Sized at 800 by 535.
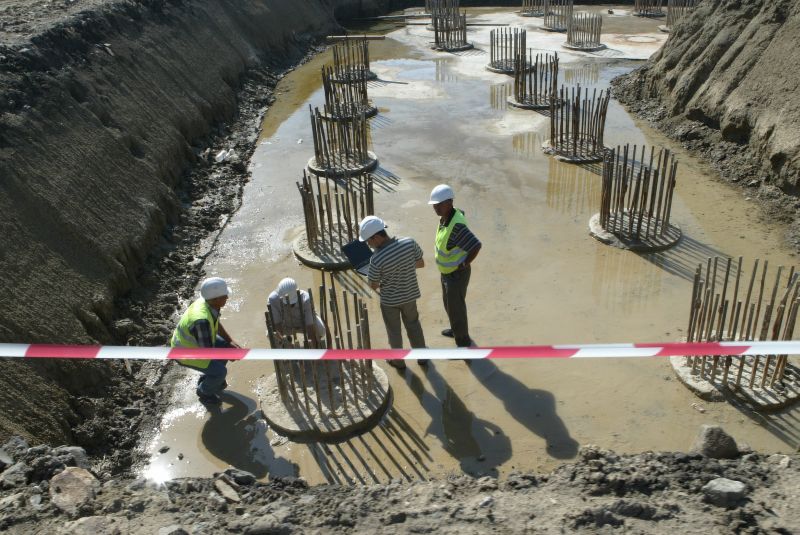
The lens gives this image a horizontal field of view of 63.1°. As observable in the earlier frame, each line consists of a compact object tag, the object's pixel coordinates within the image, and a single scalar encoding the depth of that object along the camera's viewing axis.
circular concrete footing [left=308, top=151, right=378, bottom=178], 9.94
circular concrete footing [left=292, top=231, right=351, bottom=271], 7.64
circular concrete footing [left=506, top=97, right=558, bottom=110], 12.66
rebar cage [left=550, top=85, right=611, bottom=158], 9.97
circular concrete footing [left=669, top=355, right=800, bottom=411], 5.21
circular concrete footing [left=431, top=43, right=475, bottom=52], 18.16
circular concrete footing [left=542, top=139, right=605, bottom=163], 10.14
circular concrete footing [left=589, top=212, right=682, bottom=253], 7.70
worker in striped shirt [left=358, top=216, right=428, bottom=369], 5.38
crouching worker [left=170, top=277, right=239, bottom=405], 5.23
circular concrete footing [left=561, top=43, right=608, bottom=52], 17.19
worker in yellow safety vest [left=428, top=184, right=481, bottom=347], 5.57
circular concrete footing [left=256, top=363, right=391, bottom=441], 5.25
